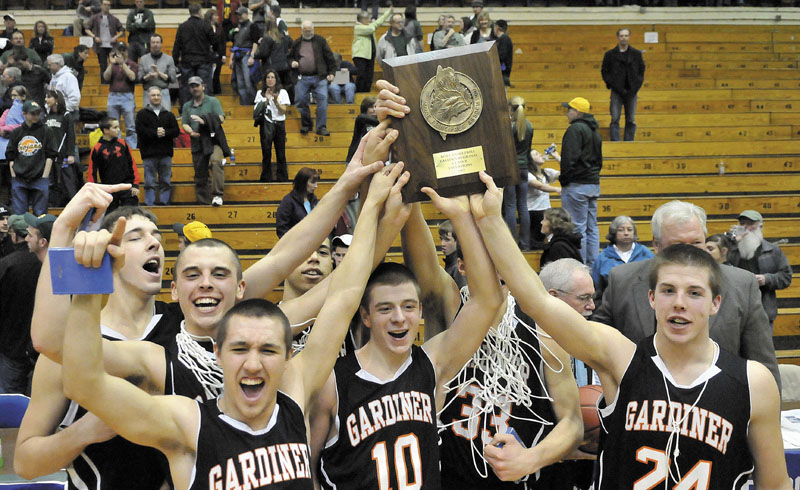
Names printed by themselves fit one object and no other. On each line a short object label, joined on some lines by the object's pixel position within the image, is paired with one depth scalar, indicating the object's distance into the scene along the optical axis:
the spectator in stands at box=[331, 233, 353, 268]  5.20
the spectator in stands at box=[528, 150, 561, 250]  10.32
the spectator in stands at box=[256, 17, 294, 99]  12.42
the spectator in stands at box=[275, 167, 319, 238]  8.63
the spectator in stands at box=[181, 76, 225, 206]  10.98
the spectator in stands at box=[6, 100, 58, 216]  10.31
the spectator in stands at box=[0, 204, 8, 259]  8.64
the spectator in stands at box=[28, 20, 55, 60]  14.31
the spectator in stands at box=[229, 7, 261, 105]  13.56
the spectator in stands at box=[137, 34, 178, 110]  12.50
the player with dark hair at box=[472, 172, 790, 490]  2.92
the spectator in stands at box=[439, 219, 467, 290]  7.46
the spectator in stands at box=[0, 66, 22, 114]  11.85
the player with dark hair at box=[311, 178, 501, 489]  3.05
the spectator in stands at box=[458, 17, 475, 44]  14.00
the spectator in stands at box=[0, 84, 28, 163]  11.13
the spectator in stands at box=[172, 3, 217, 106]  13.00
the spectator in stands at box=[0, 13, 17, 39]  14.29
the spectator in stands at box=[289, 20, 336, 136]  12.50
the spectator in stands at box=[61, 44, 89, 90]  13.47
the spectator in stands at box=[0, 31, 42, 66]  12.75
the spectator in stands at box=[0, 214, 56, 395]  6.82
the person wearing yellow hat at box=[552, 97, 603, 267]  9.74
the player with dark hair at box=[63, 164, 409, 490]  2.45
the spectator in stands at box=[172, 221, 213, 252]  6.75
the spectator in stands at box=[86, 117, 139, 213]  9.94
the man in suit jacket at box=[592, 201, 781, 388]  3.73
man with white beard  7.88
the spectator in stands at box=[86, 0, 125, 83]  14.91
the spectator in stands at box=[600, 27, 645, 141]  12.99
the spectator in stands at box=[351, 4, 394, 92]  13.82
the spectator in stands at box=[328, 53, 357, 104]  14.03
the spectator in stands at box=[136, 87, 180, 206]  10.59
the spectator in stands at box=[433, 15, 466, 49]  13.04
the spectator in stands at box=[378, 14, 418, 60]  13.27
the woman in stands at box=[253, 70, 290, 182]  11.31
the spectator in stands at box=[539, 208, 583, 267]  7.88
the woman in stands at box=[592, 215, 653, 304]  7.79
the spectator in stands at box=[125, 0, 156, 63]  14.03
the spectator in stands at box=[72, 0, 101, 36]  15.18
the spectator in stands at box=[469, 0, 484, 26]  13.31
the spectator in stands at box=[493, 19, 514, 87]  13.12
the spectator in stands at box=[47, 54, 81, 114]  12.20
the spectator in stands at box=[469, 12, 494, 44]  13.00
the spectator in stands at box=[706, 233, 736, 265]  6.73
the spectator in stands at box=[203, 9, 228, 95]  13.61
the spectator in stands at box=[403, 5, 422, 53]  13.55
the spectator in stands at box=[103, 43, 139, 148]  12.26
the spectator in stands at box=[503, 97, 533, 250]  9.88
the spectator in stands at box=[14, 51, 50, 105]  12.56
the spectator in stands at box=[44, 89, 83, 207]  10.59
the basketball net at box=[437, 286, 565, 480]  3.43
